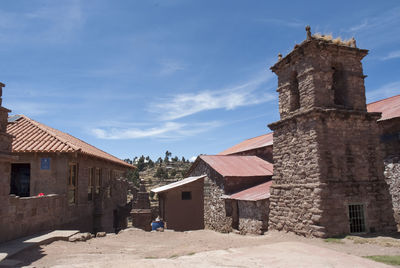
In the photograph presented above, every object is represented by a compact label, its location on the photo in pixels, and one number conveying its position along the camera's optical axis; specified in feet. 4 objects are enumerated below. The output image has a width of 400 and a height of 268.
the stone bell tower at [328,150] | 34.19
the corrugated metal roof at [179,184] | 62.59
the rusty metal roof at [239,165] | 60.34
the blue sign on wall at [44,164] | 43.24
